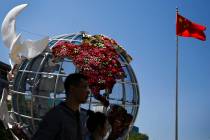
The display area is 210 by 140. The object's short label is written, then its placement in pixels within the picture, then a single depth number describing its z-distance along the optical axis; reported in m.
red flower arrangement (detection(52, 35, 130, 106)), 5.72
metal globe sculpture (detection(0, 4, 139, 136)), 5.75
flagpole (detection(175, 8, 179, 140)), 13.52
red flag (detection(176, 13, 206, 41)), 15.93
